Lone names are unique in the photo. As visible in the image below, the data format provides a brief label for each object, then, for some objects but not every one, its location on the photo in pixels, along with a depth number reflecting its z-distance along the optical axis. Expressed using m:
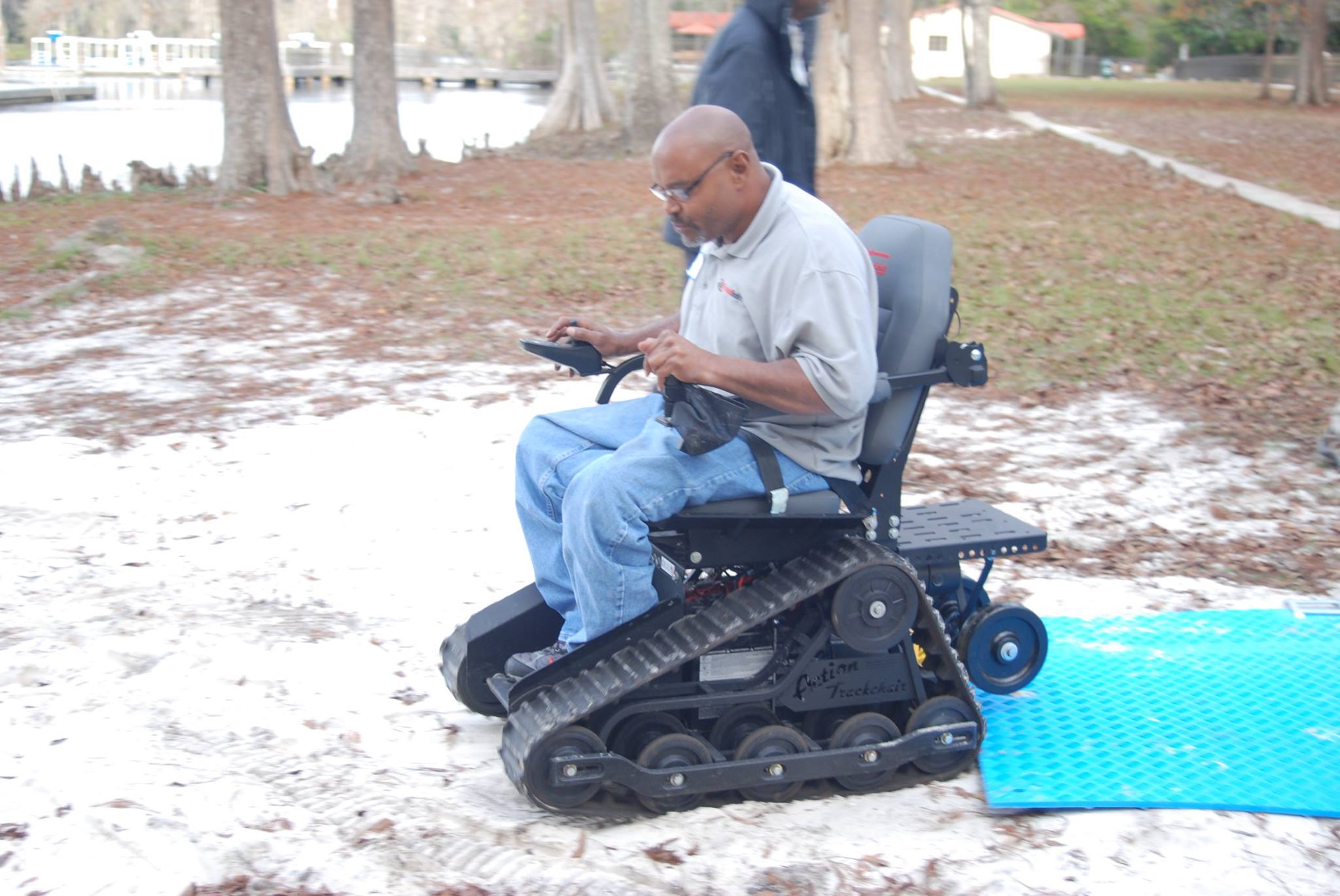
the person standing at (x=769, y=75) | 4.70
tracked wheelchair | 3.40
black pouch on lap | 3.26
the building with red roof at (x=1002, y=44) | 89.94
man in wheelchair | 3.32
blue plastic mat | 3.54
